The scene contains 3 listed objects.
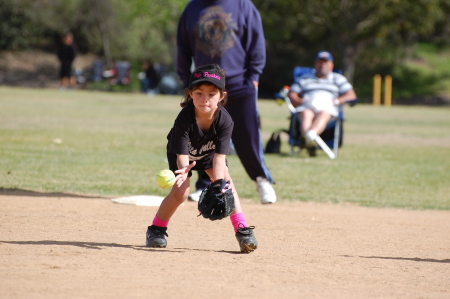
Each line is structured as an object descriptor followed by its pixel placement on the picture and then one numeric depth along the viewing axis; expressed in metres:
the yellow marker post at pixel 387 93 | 67.42
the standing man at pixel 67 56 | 59.41
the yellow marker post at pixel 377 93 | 66.12
